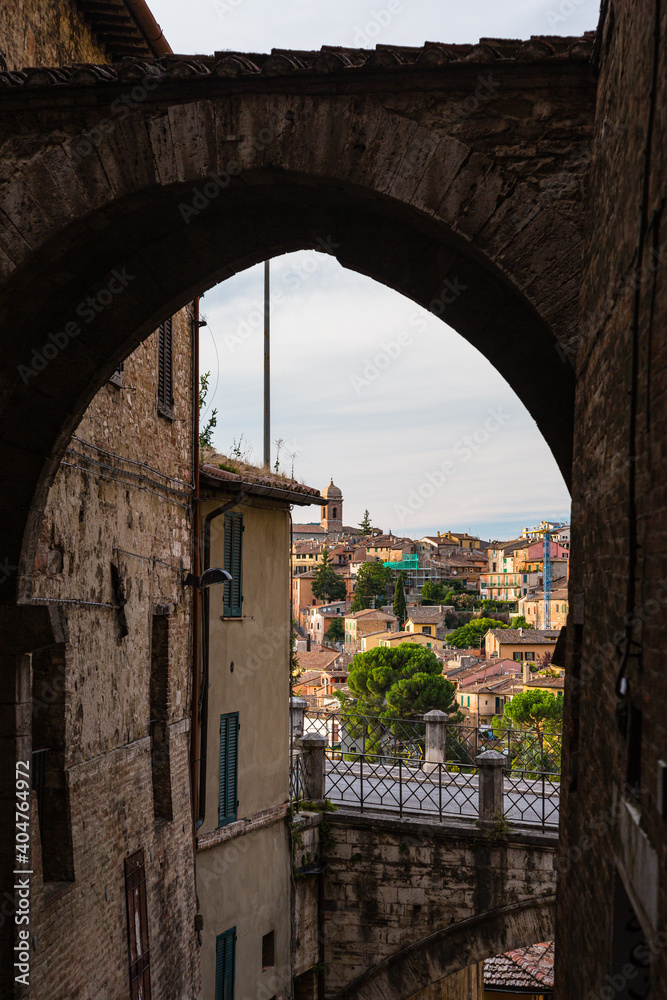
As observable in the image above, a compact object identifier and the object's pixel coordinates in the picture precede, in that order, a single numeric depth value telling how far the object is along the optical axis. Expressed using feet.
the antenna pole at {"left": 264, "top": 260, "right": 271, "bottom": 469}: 75.77
